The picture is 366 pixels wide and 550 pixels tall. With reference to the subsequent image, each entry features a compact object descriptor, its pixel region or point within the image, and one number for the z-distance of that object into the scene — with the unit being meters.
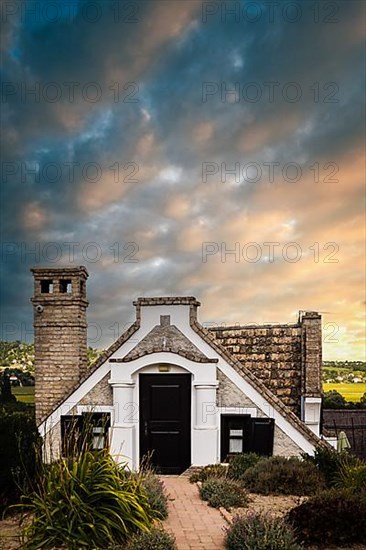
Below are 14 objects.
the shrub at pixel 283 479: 11.56
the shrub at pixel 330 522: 8.57
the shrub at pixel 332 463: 11.61
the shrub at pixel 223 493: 10.62
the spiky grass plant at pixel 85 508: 8.12
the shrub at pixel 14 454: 10.61
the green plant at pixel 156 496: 9.65
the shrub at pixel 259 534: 7.65
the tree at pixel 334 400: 28.39
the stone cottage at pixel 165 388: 14.10
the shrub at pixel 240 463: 12.85
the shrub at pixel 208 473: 12.91
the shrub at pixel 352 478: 10.51
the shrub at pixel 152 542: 7.68
